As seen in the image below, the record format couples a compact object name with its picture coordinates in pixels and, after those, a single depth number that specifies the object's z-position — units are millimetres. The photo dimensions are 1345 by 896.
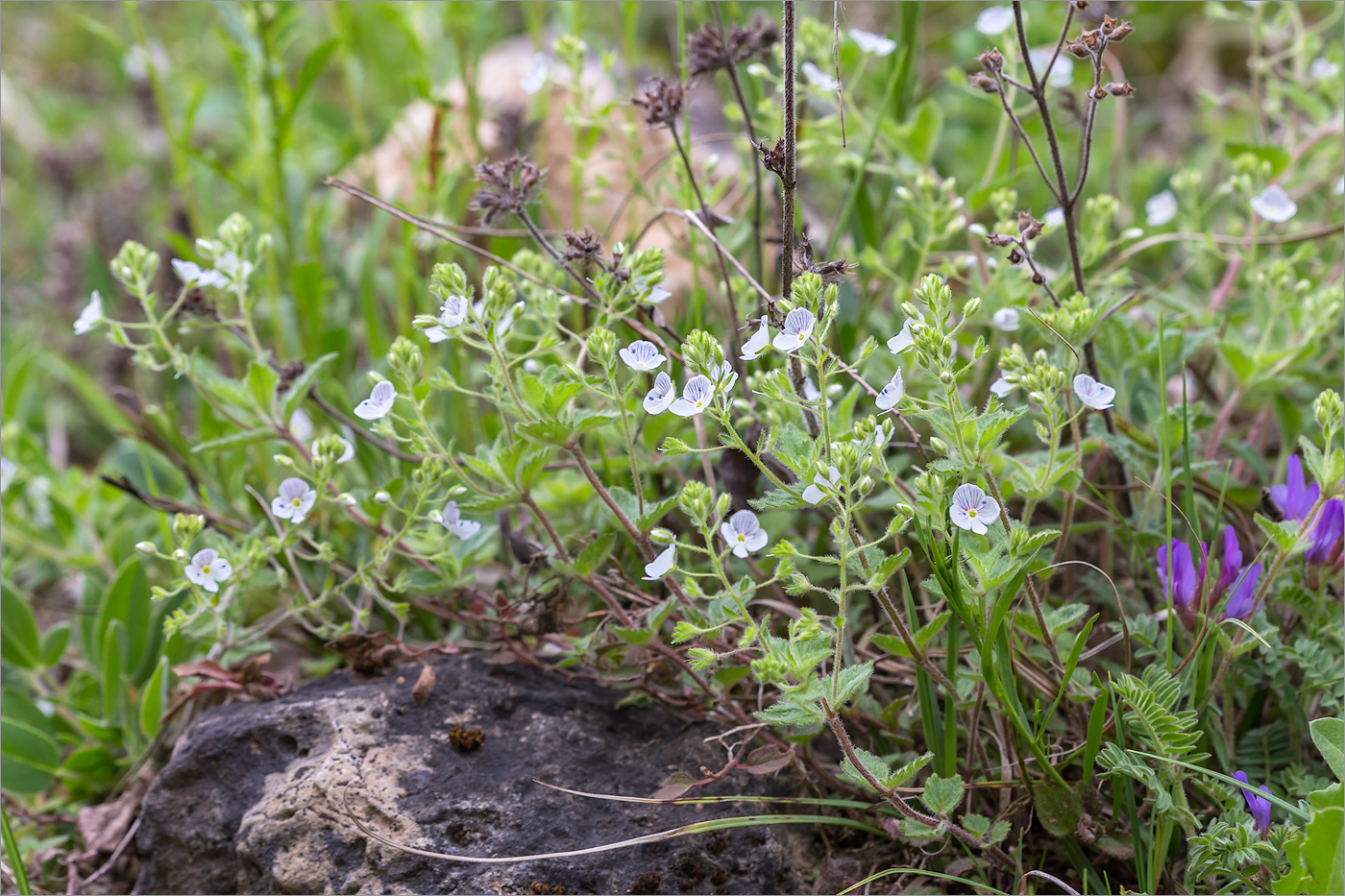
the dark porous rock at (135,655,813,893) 843
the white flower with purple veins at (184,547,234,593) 864
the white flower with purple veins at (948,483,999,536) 809
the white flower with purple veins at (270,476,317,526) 862
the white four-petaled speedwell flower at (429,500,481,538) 861
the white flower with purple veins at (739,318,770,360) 813
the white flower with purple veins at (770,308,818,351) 810
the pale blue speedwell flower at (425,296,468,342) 830
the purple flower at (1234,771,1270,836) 822
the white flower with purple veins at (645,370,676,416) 822
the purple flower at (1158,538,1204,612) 847
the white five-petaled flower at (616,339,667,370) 829
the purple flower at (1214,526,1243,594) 847
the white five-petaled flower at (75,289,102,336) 888
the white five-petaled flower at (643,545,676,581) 813
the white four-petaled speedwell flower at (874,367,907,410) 809
